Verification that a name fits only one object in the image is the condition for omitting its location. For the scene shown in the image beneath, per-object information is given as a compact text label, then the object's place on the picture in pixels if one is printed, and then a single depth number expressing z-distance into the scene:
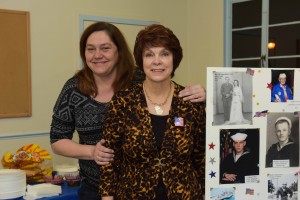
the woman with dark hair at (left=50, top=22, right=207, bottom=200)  1.79
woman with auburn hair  1.51
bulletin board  3.55
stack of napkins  2.12
